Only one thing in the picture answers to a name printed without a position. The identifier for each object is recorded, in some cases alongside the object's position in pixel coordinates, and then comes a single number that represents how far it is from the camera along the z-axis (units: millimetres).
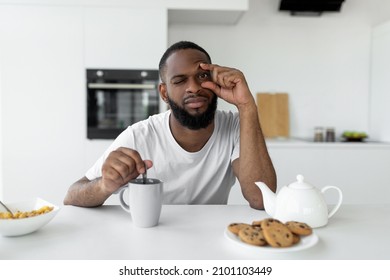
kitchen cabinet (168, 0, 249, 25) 2848
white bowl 869
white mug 957
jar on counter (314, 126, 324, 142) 3258
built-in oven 2834
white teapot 961
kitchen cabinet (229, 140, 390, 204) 2930
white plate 770
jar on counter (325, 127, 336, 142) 3233
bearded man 1373
